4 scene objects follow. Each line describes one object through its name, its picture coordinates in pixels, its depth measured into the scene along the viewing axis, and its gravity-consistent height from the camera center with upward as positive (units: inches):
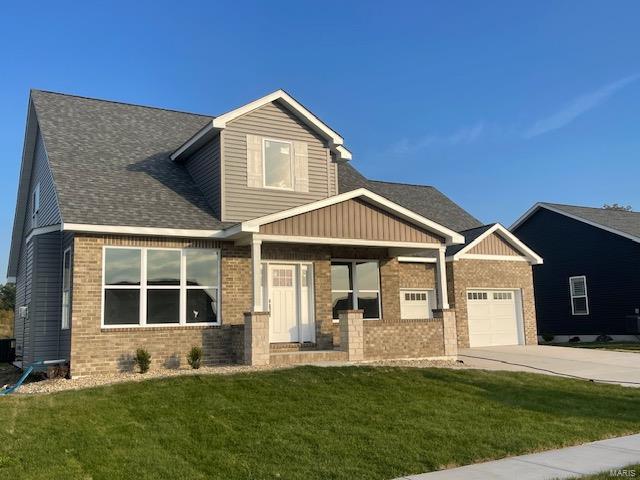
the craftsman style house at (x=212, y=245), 529.7 +67.4
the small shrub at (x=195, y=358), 525.3 -35.1
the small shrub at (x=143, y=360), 506.0 -34.1
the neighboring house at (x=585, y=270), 1071.0 +66.0
